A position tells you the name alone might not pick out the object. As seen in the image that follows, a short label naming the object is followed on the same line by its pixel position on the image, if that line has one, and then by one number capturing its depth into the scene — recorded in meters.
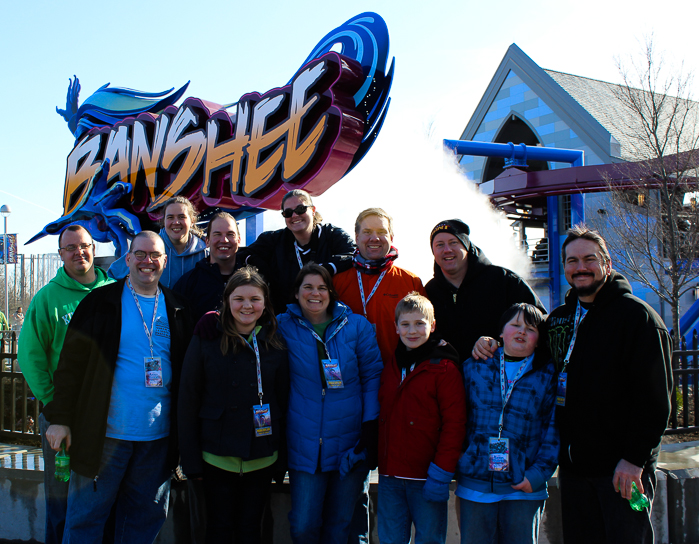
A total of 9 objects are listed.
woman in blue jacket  2.84
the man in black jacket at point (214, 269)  3.59
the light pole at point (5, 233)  22.22
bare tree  9.83
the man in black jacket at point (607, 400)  2.48
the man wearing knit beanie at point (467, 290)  3.22
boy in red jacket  2.65
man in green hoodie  3.20
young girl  2.74
